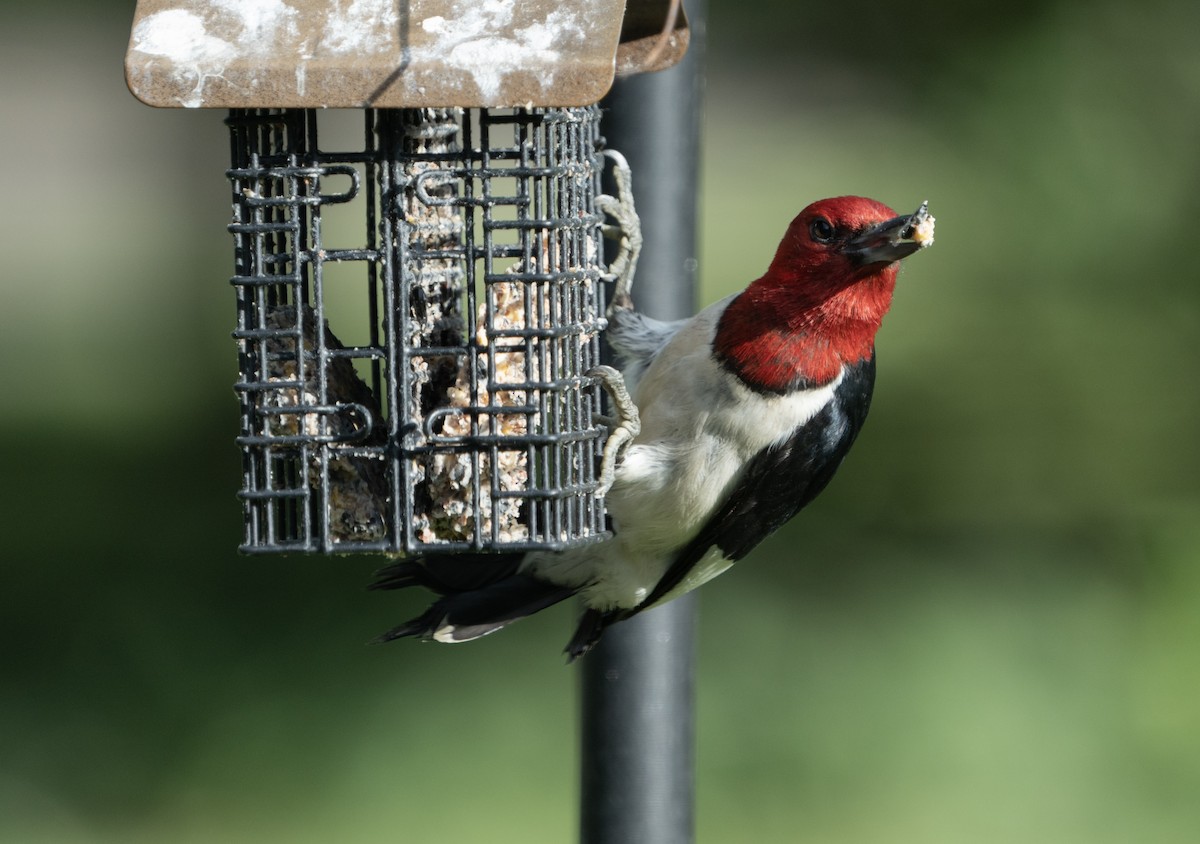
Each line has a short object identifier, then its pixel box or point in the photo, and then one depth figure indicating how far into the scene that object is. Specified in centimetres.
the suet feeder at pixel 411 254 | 537
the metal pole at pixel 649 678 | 705
